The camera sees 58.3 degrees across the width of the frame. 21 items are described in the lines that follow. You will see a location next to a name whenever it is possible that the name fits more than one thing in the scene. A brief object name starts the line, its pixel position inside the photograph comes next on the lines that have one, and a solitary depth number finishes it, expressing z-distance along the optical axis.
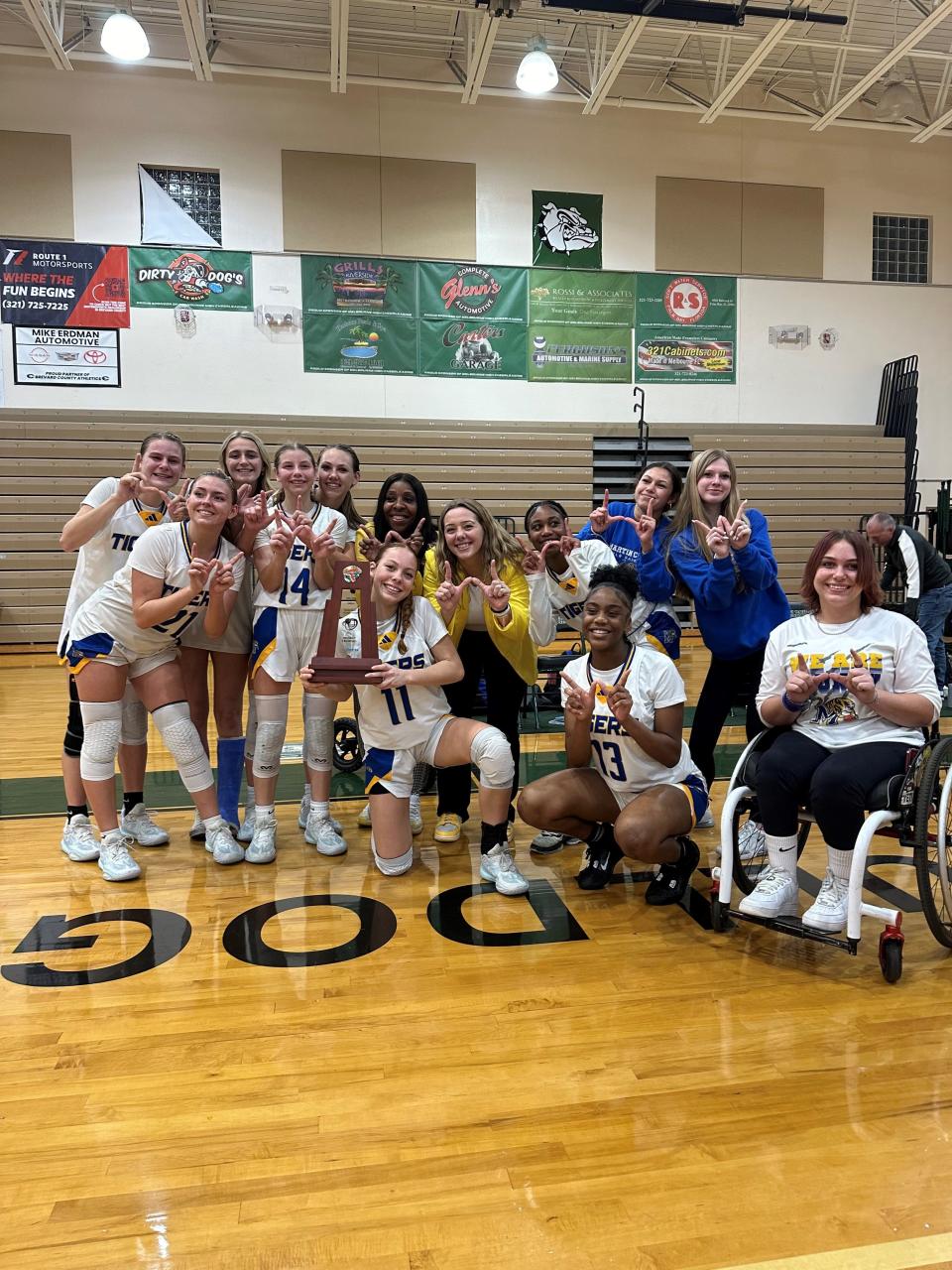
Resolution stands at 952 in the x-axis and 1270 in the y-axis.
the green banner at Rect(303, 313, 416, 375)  9.95
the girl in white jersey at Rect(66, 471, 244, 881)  2.86
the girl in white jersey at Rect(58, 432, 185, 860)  3.07
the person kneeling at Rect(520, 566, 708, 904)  2.63
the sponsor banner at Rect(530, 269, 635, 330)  10.32
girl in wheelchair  2.26
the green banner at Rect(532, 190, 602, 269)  10.32
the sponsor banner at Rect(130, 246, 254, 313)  9.55
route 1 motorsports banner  9.34
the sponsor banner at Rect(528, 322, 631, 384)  10.35
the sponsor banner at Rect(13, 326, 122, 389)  9.38
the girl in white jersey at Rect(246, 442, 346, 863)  3.09
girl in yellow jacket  3.09
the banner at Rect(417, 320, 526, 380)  10.16
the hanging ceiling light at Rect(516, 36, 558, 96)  8.19
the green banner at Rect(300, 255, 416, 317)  9.89
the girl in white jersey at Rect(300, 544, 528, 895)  2.88
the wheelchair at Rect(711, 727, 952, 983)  2.14
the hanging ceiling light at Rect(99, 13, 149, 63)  7.68
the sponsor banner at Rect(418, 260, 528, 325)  10.09
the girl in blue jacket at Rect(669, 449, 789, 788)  2.93
